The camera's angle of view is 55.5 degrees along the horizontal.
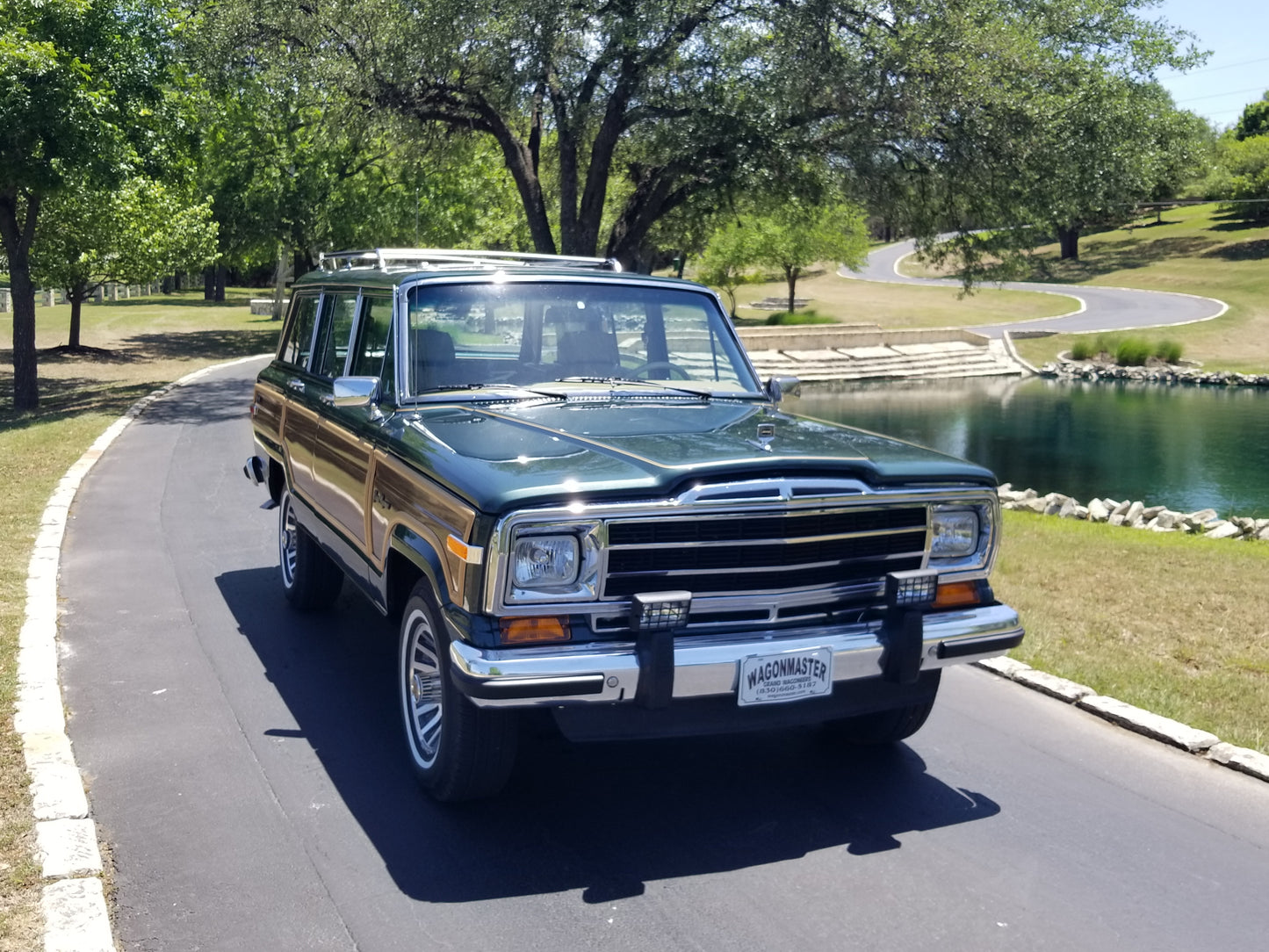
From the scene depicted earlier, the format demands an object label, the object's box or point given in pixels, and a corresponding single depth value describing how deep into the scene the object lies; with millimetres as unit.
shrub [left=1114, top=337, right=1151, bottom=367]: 43000
